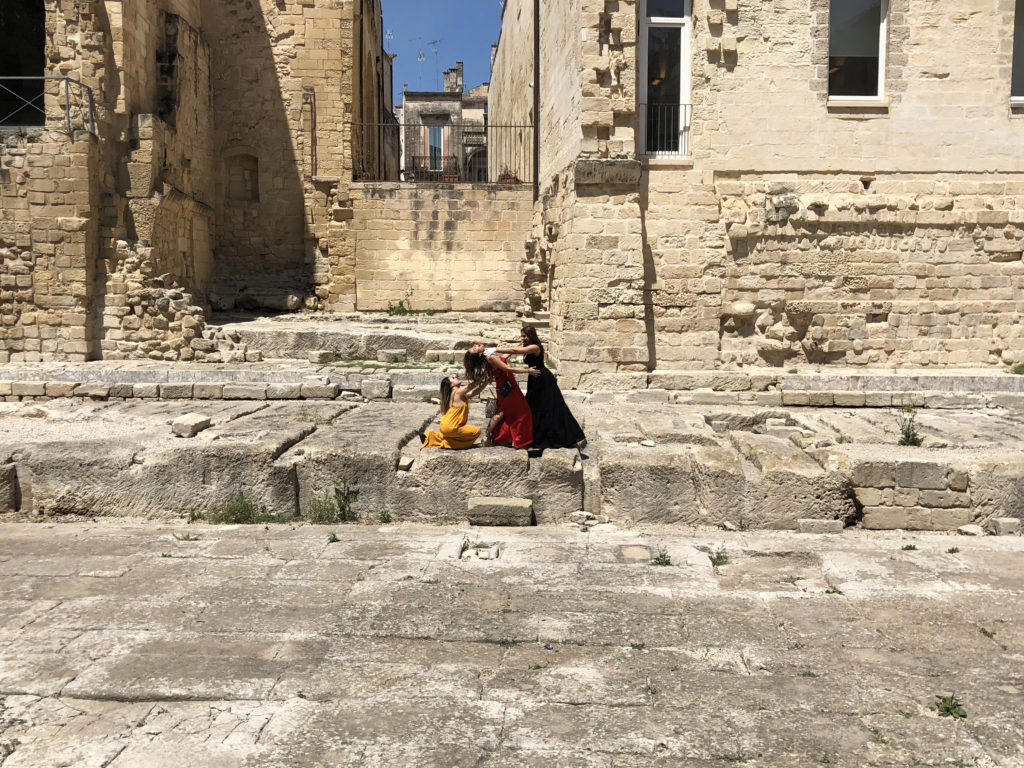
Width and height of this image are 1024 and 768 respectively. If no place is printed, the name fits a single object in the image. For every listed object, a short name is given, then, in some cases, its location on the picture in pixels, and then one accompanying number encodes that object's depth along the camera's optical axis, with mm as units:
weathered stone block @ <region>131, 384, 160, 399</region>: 10664
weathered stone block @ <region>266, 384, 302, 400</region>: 10531
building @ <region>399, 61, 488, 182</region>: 41781
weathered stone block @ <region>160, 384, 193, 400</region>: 10664
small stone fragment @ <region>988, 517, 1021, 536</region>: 5879
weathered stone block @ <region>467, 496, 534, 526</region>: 6191
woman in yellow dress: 6730
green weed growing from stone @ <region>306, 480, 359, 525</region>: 6309
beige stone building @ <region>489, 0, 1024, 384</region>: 10898
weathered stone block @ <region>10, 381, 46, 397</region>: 11023
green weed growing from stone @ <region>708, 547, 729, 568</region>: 5270
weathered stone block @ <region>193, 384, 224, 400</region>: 10656
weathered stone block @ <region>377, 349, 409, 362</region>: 12417
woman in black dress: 7027
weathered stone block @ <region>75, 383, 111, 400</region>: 10727
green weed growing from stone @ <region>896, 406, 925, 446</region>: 7199
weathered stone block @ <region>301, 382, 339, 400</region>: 10508
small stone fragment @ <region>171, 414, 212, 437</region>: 7332
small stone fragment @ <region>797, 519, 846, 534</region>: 5973
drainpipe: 15531
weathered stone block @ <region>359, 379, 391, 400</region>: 10508
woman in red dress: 6906
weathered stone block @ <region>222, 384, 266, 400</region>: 10641
